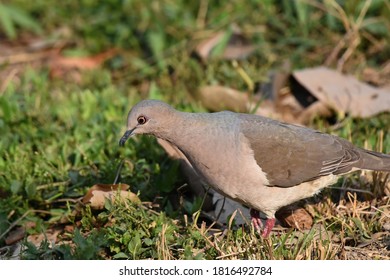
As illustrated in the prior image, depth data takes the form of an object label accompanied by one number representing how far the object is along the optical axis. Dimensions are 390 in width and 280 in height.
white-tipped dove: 9.55
